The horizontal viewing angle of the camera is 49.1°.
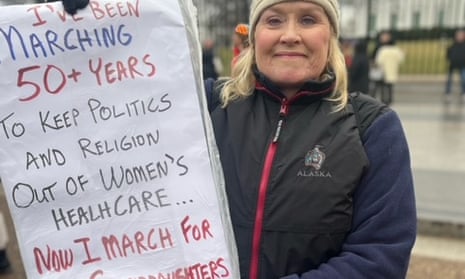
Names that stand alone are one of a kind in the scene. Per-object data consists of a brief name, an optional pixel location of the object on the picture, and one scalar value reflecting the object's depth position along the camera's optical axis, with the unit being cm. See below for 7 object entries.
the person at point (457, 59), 1111
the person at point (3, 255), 361
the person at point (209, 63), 747
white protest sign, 128
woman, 133
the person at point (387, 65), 1032
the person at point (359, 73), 748
